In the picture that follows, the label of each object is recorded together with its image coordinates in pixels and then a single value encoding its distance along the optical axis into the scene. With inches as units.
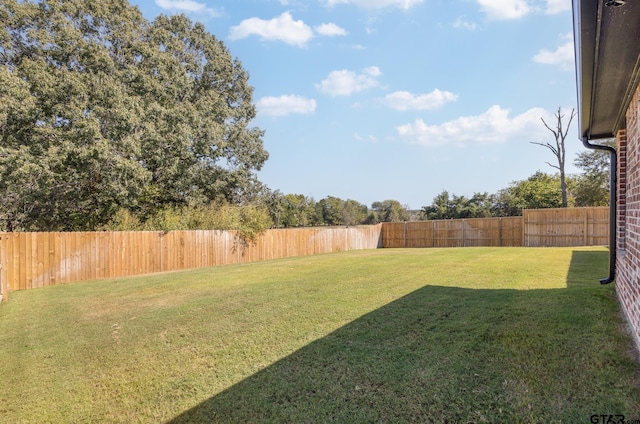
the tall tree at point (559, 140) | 805.9
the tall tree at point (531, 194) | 989.2
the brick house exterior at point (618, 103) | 72.4
